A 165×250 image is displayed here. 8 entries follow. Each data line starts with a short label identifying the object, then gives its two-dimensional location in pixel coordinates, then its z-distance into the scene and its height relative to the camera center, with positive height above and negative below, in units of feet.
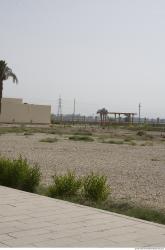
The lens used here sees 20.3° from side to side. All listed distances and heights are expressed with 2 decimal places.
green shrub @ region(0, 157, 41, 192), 33.37 -4.47
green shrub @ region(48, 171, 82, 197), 30.42 -4.75
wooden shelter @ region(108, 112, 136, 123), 291.50 +0.83
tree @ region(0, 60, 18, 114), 177.71 +16.61
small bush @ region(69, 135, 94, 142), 122.98 -5.89
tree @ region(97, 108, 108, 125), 287.07 +0.51
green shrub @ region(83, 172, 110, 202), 29.73 -4.77
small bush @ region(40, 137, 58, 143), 108.68 -5.75
